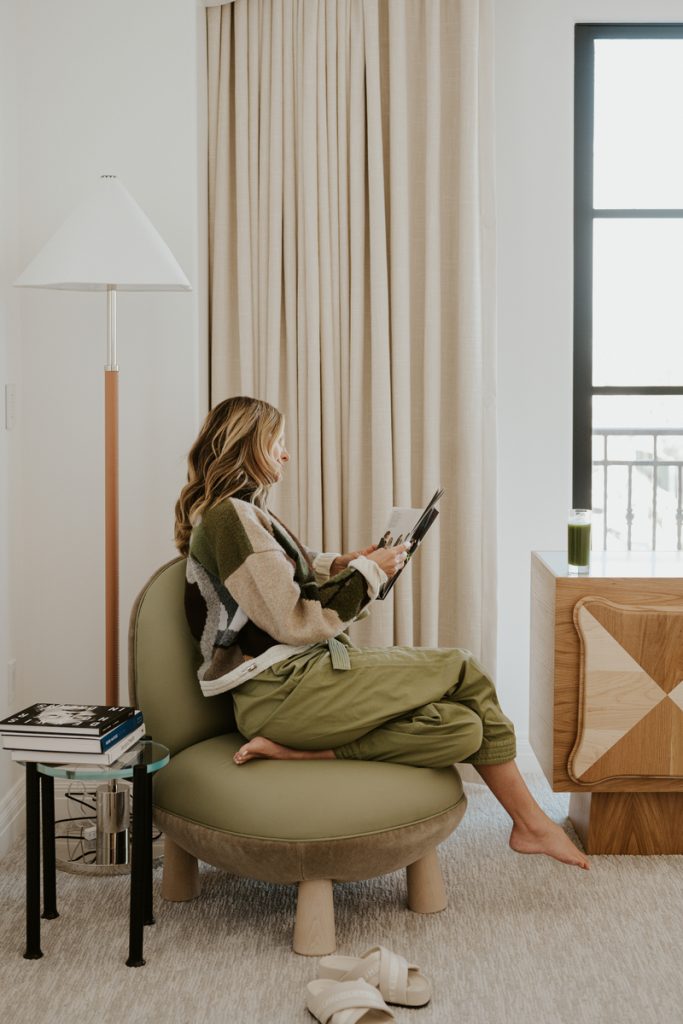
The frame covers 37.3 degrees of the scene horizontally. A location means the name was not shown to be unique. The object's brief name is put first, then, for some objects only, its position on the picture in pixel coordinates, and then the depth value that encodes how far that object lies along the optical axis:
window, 3.37
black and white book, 2.06
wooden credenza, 2.51
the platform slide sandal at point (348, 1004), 1.82
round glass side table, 2.03
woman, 2.18
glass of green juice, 2.57
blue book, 2.04
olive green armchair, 2.07
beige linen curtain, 3.07
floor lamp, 2.46
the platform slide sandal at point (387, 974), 1.91
